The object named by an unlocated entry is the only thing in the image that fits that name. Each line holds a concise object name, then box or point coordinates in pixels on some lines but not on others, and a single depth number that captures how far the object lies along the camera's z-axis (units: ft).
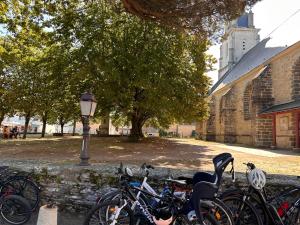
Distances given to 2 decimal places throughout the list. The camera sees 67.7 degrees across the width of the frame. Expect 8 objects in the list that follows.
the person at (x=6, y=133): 73.66
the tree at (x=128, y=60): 34.55
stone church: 48.38
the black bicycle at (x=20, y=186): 14.19
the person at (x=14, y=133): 76.78
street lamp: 16.31
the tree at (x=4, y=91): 53.52
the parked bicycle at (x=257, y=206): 11.56
